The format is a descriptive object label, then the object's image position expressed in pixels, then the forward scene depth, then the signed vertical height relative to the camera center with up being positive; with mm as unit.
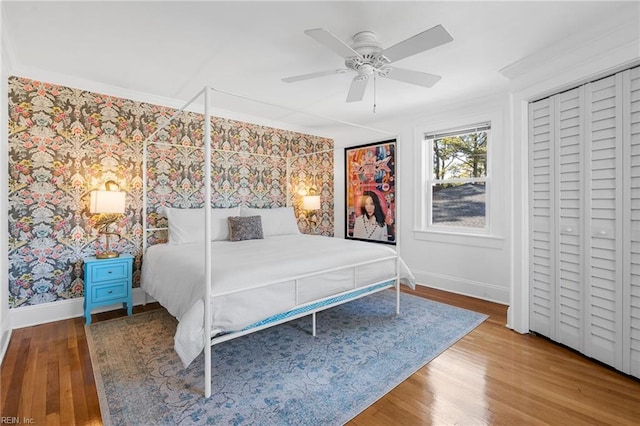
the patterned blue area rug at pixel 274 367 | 1784 -1108
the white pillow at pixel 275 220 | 4188 -146
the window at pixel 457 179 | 3926 +376
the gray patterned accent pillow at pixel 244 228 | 3719 -223
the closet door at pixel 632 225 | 2070 -120
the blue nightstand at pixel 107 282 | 3010 -701
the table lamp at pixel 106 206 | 3062 +40
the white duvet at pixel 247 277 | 1970 -522
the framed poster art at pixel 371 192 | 4785 +263
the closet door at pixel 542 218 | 2623 -91
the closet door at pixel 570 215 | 2410 -63
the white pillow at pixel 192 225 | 3514 -180
